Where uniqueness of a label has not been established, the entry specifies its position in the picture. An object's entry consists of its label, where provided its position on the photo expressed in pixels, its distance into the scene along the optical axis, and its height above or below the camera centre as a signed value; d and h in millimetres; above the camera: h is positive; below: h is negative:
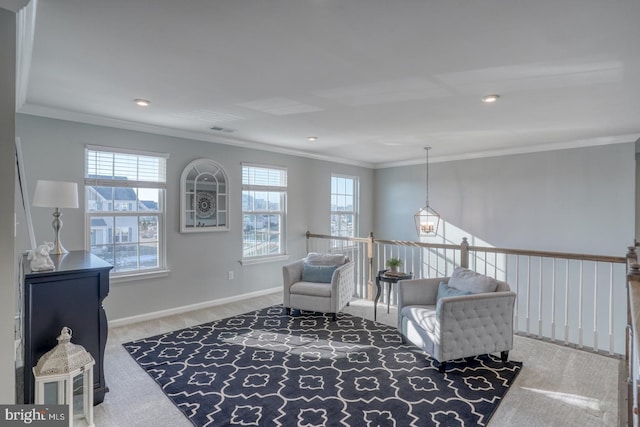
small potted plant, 4434 -695
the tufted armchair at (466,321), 2922 -992
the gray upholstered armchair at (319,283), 4305 -977
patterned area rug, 2377 -1432
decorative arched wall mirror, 4711 +176
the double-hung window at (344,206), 7027 +108
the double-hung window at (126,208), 4008 +11
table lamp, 2658 +109
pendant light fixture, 6127 -180
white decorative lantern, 2025 -1019
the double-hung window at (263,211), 5473 -18
